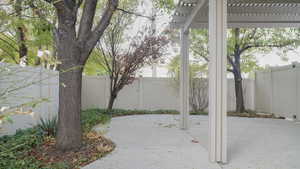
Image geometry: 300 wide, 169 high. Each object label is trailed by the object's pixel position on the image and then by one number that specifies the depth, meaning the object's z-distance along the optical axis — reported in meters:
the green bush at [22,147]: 2.67
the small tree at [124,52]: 8.02
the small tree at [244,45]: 7.79
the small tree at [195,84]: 8.79
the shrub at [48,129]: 4.10
